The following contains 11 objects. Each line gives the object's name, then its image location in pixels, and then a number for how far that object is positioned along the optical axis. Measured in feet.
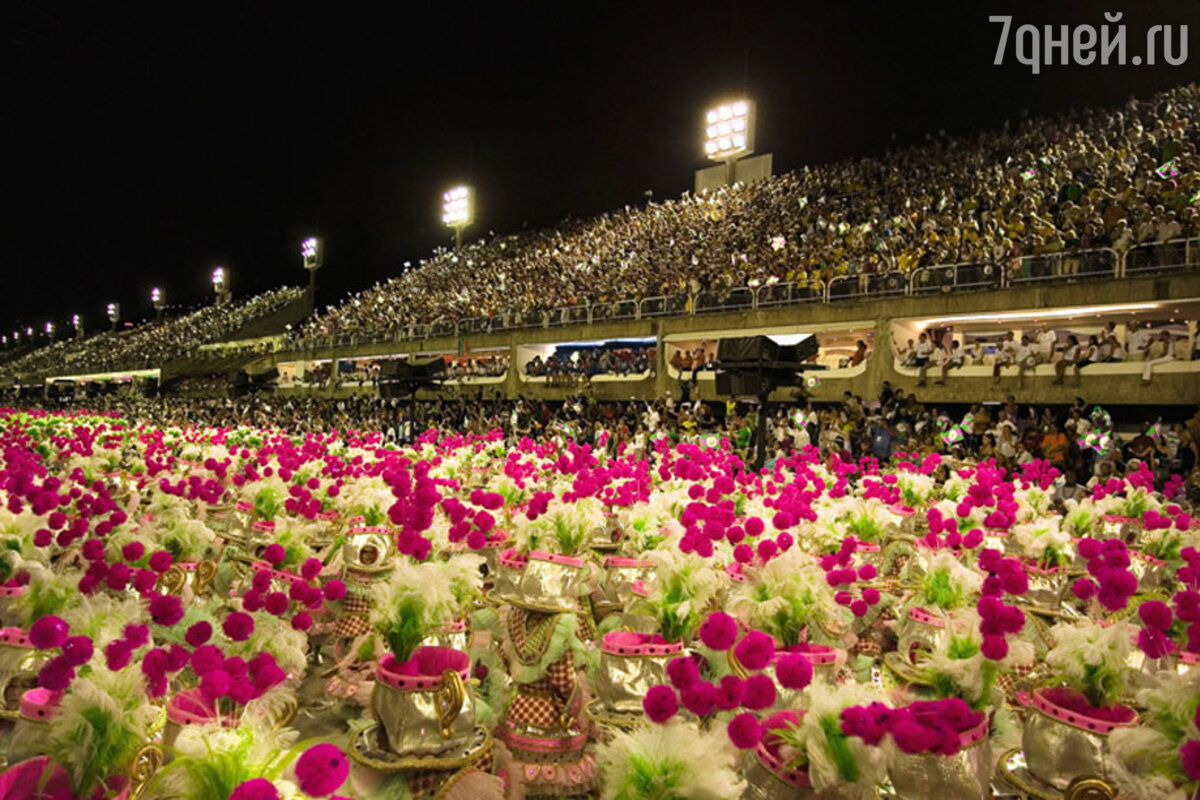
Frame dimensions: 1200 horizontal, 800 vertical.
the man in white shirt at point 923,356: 57.98
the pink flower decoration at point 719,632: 8.76
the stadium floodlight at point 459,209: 195.93
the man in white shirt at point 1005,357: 53.06
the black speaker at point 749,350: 31.81
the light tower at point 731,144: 134.10
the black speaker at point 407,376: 51.55
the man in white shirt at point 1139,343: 47.21
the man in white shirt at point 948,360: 56.34
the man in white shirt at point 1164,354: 46.21
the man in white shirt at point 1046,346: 51.31
